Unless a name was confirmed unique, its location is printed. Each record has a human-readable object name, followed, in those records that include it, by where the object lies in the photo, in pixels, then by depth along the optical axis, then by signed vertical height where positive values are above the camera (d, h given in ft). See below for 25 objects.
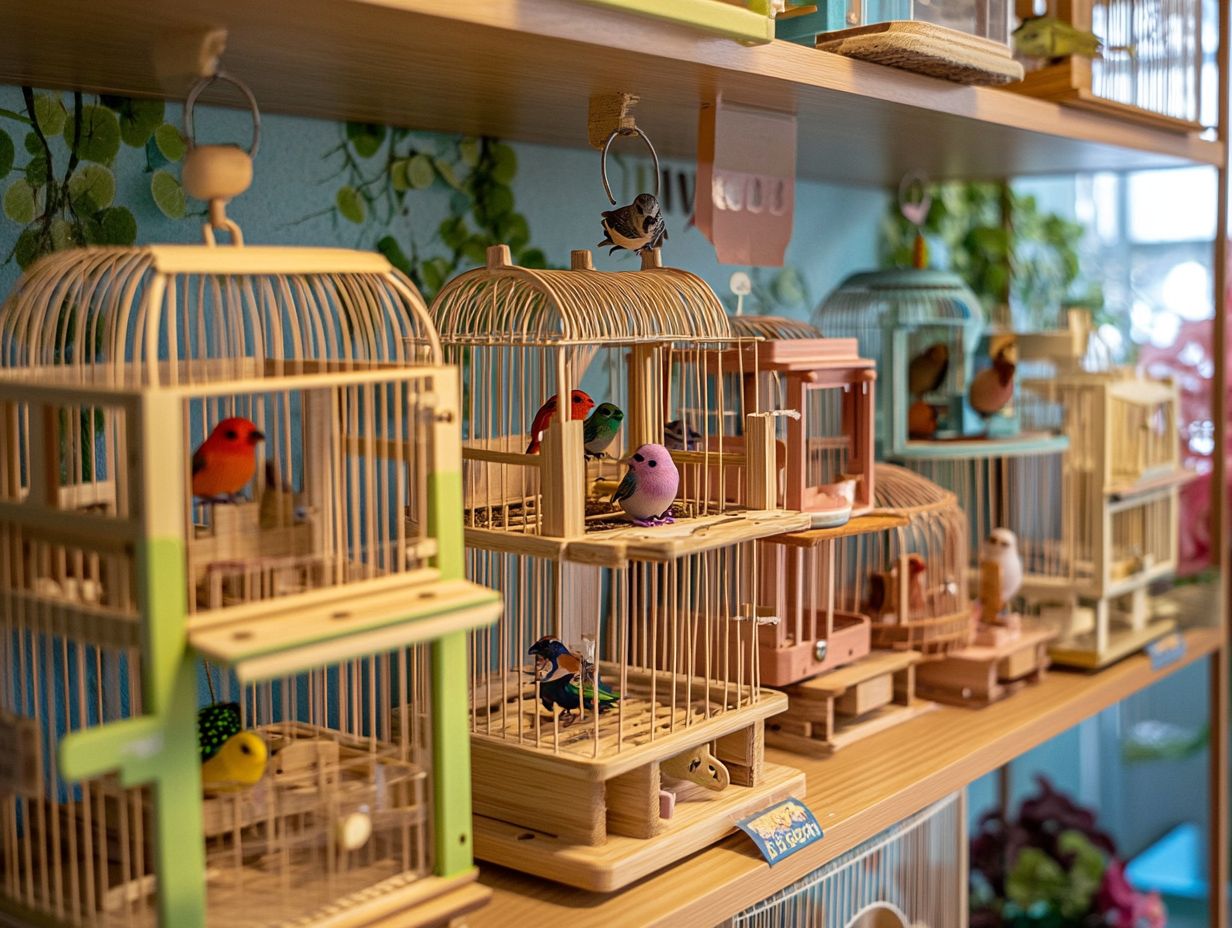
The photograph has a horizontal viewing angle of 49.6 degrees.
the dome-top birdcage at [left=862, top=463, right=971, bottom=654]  5.46 -0.90
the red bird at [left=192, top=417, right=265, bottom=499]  3.04 -0.20
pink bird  3.77 -0.34
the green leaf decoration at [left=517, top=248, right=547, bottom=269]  5.21 +0.42
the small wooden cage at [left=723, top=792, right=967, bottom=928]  4.34 -1.82
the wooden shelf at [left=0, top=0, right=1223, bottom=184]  2.97 +0.82
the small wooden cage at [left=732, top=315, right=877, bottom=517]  4.52 -0.15
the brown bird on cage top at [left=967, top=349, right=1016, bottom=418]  5.98 -0.11
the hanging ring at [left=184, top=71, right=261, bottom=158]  3.09 +0.61
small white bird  5.81 -0.87
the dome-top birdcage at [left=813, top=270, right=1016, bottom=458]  5.83 +0.00
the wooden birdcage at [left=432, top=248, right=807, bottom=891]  3.61 -0.74
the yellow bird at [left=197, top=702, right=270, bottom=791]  3.13 -0.92
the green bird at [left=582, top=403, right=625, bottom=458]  3.96 -0.18
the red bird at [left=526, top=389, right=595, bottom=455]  3.88 -0.13
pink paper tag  4.33 +0.61
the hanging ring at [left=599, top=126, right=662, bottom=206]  4.11 +0.73
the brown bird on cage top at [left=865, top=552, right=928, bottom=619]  5.48 -0.93
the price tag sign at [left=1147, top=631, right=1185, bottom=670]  6.38 -1.41
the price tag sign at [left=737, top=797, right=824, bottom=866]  3.89 -1.39
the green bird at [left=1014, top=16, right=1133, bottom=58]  5.36 +1.30
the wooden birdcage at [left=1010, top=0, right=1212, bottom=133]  5.37 +1.29
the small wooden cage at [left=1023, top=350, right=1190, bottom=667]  5.99 -0.67
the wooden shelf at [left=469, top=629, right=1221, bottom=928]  3.58 -1.44
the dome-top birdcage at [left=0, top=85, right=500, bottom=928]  2.58 -0.51
